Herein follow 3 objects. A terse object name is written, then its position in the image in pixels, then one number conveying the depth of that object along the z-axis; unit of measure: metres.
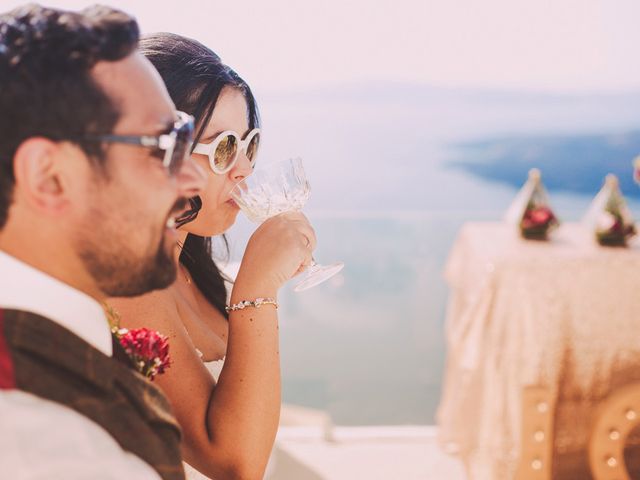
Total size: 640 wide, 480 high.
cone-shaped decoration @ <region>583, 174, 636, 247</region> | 2.85
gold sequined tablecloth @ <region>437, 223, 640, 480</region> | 2.62
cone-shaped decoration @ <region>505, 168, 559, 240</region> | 2.95
